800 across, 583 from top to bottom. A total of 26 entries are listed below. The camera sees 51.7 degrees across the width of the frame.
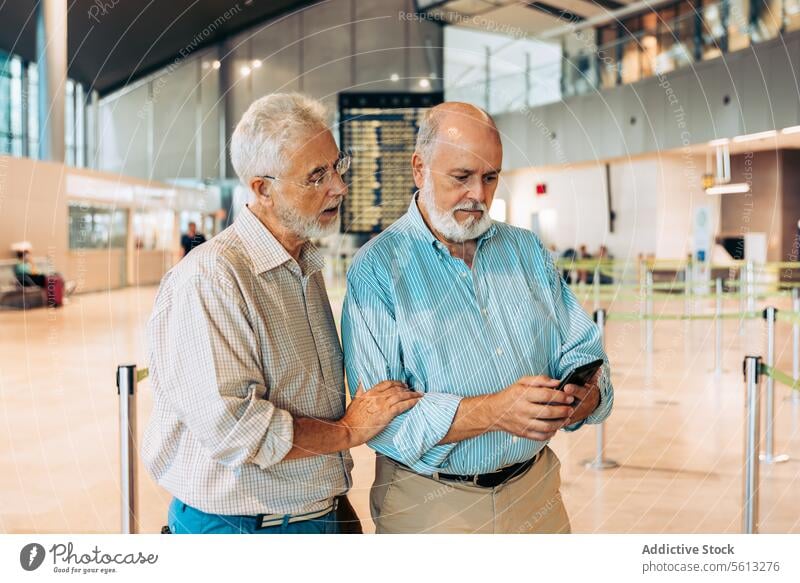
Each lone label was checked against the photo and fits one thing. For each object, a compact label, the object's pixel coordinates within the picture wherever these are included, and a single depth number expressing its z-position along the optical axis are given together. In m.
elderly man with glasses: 1.68
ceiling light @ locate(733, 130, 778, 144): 15.17
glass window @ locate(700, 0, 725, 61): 15.55
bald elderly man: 1.87
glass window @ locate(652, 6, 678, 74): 13.44
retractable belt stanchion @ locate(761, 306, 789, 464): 5.02
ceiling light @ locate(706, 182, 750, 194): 16.89
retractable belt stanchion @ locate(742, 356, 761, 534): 3.32
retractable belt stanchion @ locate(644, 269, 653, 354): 6.50
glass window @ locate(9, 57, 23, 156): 13.69
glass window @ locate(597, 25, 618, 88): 15.04
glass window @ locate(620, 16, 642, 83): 14.33
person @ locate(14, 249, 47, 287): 13.69
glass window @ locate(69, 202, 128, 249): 16.25
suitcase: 15.21
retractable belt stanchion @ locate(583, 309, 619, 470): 4.89
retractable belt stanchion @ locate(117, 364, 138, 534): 2.58
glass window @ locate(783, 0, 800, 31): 13.91
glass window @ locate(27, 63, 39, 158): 13.09
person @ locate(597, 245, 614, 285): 15.25
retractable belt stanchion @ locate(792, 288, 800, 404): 7.21
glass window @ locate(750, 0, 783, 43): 13.33
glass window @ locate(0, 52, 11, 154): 13.23
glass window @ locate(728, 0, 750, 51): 13.47
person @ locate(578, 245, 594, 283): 14.69
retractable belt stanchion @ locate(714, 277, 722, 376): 8.20
